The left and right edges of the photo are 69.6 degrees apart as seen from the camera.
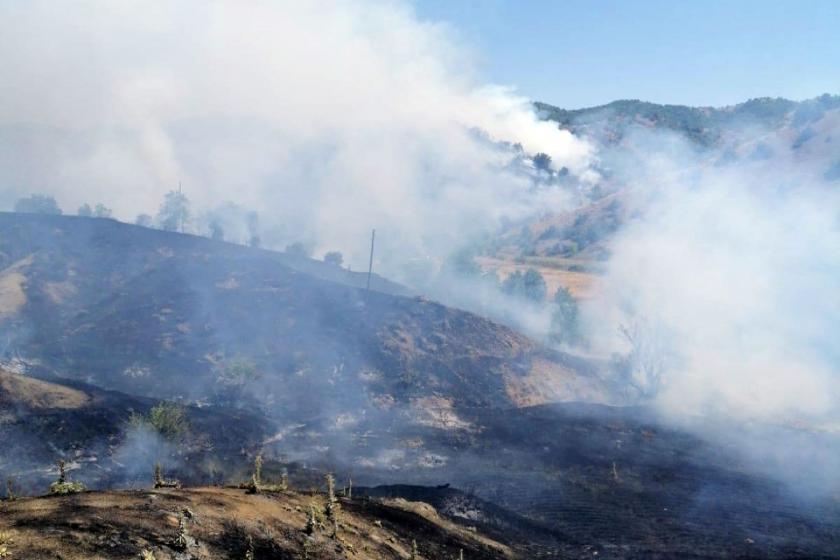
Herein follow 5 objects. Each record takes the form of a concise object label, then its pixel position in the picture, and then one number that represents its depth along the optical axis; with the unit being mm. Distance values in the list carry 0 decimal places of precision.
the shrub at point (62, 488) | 15797
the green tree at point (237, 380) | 49438
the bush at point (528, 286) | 94812
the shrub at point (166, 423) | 33938
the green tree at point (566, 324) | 79938
